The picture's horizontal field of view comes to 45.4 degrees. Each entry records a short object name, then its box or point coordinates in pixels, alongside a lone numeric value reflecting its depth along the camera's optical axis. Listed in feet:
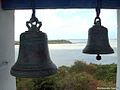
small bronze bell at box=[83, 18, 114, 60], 3.61
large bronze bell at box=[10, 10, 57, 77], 2.83
